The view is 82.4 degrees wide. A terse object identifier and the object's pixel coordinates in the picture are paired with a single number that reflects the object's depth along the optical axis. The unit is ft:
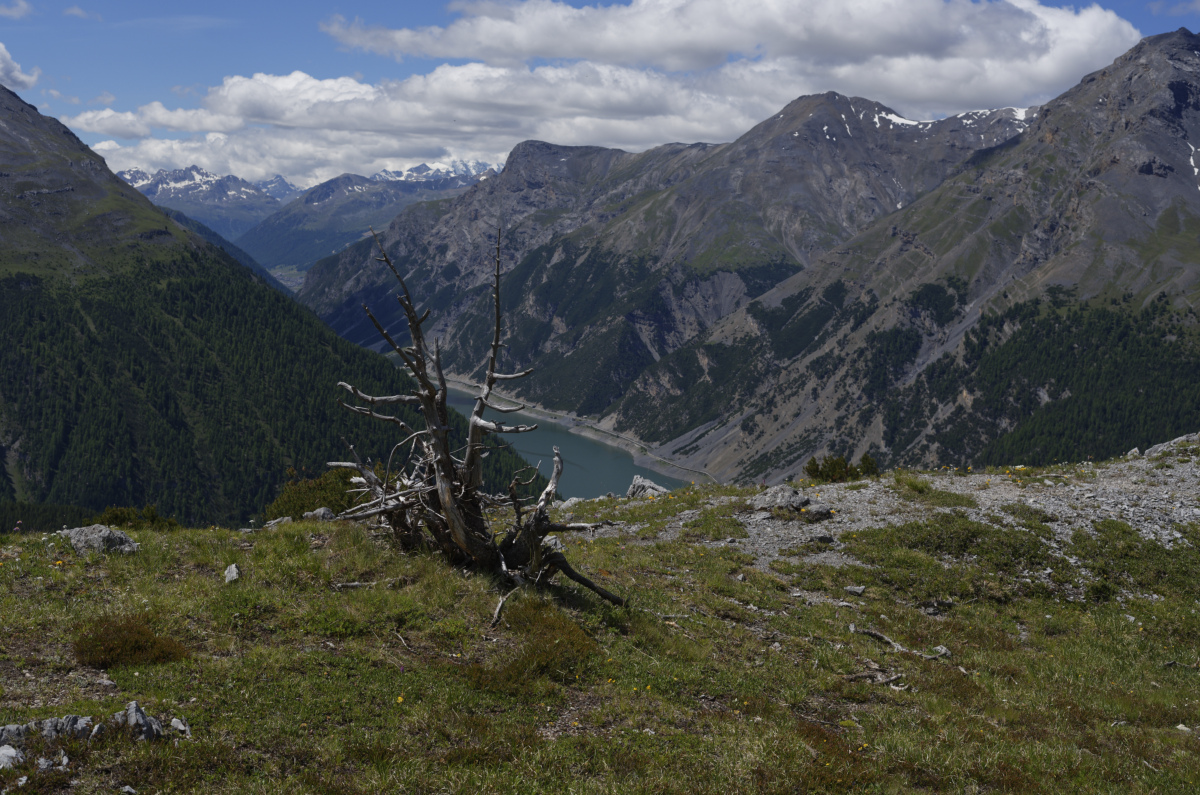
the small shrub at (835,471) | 124.77
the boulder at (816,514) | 98.02
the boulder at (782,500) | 101.55
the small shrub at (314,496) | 124.16
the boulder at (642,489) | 129.29
